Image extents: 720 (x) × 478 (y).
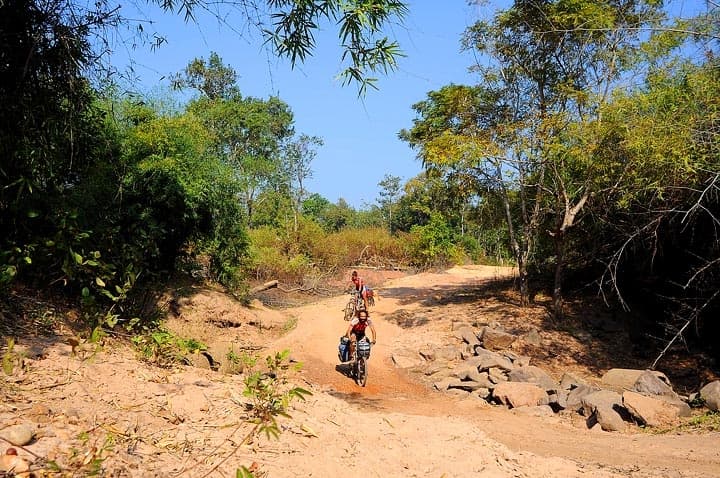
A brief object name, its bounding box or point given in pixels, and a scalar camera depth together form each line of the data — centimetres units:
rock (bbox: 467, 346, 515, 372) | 1013
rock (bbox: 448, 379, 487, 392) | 957
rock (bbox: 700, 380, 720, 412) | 763
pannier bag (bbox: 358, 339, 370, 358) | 916
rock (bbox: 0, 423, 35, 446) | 251
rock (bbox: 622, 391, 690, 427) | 736
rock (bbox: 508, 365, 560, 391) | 927
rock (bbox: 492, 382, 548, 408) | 861
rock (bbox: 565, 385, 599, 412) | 813
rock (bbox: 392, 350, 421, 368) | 1127
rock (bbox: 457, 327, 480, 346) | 1187
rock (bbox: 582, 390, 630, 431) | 734
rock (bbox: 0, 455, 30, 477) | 231
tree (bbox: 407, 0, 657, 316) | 1216
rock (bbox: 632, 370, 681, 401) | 833
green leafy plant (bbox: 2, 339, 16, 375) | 307
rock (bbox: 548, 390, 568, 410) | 823
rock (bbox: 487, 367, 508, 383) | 963
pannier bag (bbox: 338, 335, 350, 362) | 999
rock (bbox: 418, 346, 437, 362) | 1142
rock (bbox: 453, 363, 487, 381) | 988
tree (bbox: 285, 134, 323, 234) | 2931
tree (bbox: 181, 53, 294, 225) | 2408
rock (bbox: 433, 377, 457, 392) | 989
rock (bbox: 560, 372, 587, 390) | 919
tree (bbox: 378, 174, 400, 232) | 4288
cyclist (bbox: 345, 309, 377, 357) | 905
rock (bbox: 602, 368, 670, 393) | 927
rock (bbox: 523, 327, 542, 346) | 1211
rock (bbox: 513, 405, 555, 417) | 819
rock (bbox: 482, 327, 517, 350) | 1166
